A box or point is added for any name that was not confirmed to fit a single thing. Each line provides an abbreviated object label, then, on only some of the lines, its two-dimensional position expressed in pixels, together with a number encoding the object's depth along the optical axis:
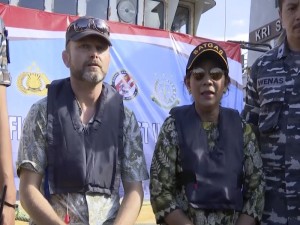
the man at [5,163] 1.84
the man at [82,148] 2.08
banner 5.45
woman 2.20
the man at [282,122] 2.24
